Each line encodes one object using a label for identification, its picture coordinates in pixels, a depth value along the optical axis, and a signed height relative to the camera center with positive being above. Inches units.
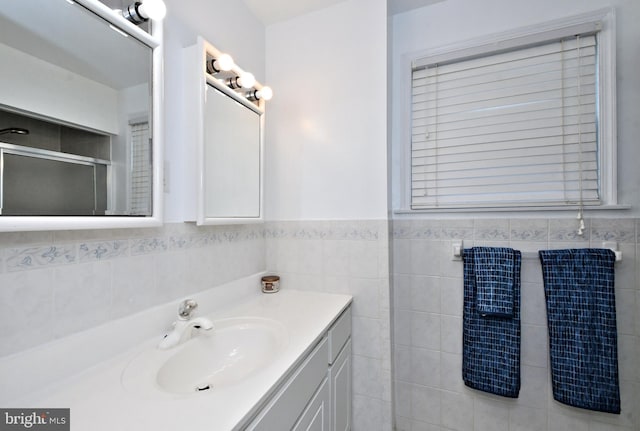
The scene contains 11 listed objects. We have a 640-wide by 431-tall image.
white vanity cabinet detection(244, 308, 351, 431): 29.6 -24.7
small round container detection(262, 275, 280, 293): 61.6 -15.8
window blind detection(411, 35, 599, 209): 52.5 +17.9
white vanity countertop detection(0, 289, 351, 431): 21.9 -16.9
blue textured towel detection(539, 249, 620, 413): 48.5 -20.9
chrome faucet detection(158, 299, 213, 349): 36.2 -15.4
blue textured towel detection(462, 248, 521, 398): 53.7 -26.5
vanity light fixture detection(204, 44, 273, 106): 47.3 +26.3
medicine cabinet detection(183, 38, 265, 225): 45.2 +13.4
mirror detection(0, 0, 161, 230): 25.7 +11.0
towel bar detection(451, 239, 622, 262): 49.1 -7.5
